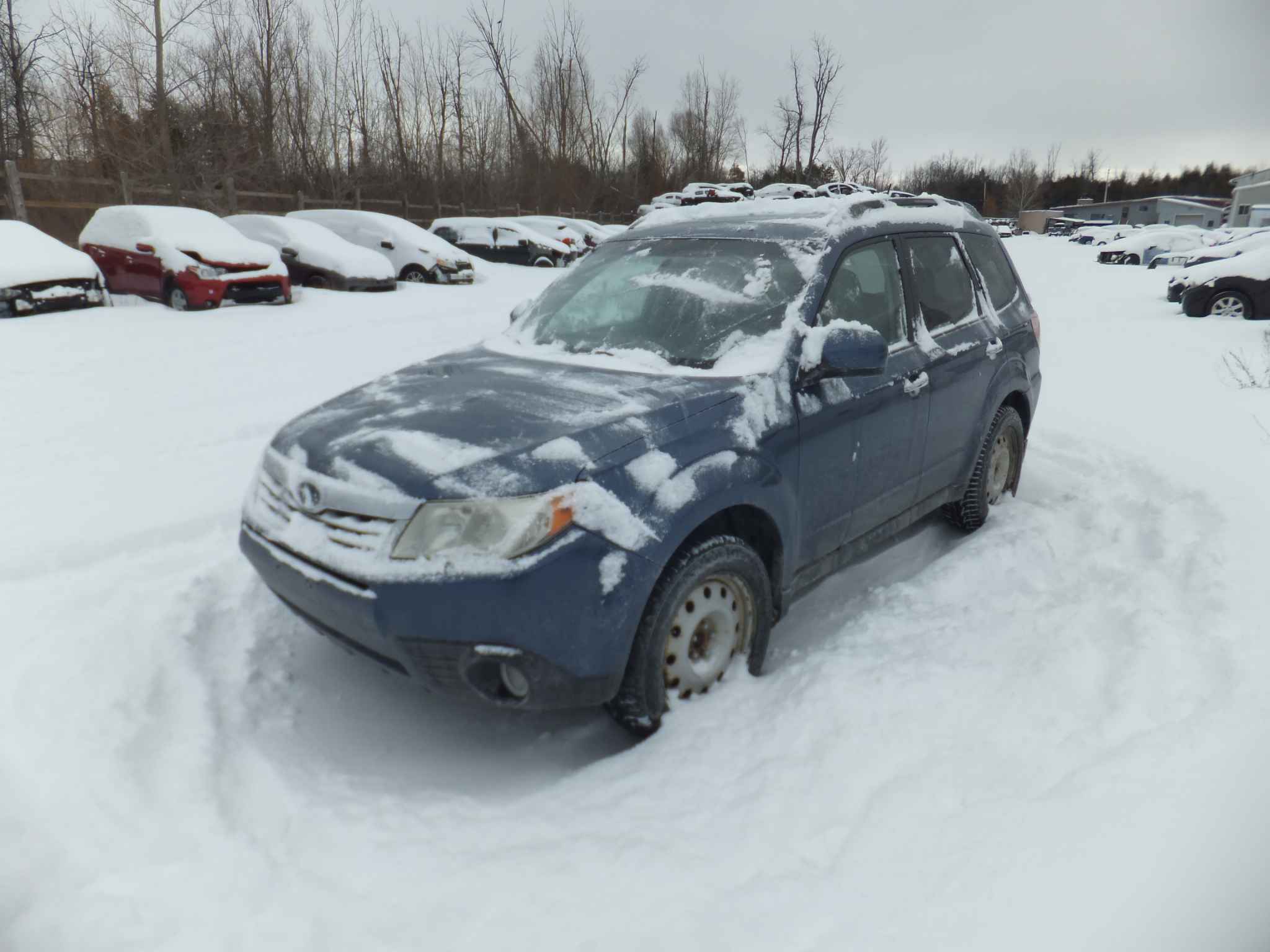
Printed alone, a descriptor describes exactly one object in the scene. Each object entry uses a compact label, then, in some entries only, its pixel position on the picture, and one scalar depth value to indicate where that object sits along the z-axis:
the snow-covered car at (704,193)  31.02
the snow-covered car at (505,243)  19.62
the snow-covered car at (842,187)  26.64
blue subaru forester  2.36
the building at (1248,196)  59.44
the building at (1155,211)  81.00
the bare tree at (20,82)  25.42
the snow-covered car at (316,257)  13.13
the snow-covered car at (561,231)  20.95
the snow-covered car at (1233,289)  12.92
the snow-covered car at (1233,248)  16.92
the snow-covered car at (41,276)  9.41
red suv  10.55
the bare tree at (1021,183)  89.31
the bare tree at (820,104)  48.66
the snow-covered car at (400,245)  15.33
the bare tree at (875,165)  60.28
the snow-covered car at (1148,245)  28.86
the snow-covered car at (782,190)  24.19
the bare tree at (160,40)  18.50
